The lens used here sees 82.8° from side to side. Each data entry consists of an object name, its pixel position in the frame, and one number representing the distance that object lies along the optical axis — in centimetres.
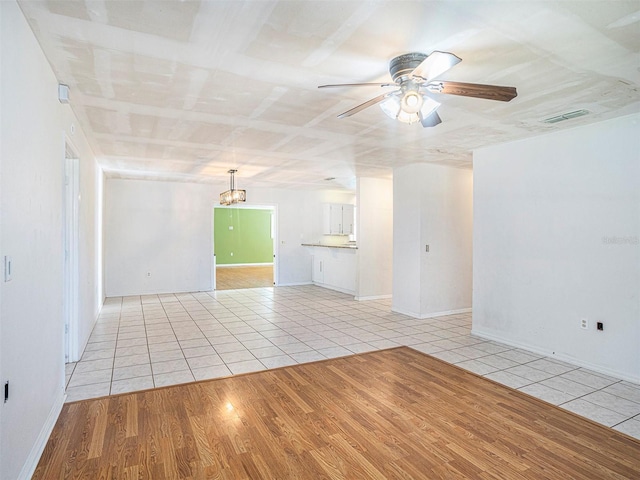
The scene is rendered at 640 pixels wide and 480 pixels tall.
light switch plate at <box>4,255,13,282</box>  157
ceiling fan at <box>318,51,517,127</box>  199
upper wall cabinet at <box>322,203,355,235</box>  919
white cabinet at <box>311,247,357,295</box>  754
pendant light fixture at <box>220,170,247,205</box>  642
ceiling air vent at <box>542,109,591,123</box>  311
